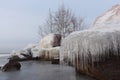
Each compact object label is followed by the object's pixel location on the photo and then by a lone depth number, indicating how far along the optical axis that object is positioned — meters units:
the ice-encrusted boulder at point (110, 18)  3.01
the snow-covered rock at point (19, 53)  6.47
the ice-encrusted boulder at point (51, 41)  6.30
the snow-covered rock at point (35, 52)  6.44
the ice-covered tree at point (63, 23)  9.27
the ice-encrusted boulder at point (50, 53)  5.76
